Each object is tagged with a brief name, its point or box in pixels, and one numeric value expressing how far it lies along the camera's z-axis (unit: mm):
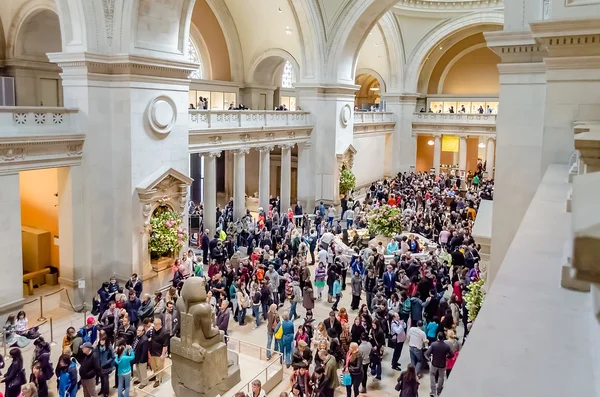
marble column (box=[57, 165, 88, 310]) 12625
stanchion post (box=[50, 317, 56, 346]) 10578
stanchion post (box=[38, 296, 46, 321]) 11580
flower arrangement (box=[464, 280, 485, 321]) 8633
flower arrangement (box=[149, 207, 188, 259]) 13438
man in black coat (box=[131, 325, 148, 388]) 8414
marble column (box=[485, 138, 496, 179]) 30844
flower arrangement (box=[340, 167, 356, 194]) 23578
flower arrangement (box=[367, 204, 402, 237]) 16578
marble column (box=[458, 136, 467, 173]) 31766
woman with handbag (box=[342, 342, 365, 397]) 7812
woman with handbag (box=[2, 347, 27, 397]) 7602
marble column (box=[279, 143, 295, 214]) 22094
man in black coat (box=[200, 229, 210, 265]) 15477
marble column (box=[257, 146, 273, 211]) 20469
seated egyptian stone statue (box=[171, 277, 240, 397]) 7895
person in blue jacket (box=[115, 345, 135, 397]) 7965
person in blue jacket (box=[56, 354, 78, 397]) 7621
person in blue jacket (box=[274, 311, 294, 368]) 9194
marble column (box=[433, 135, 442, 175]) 32594
